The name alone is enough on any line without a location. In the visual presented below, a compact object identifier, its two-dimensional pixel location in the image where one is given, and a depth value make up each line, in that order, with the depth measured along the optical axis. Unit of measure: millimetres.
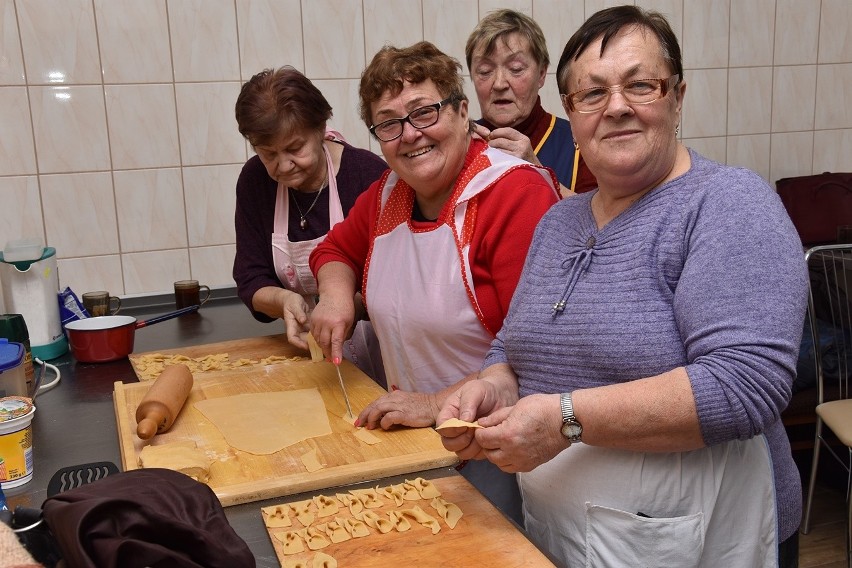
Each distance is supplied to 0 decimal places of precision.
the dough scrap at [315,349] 1924
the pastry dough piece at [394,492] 1239
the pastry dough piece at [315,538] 1112
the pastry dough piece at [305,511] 1188
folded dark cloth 792
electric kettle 2168
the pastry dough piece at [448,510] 1154
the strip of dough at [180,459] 1319
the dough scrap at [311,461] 1364
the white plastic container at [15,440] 1346
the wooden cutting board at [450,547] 1056
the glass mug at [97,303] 2492
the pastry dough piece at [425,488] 1246
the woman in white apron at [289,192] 2004
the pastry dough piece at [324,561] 1057
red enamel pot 2129
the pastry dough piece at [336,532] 1126
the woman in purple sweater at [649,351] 1065
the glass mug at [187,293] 2707
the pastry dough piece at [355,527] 1139
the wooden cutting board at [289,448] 1317
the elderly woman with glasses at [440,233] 1572
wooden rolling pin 1478
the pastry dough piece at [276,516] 1184
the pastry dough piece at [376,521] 1145
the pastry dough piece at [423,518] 1141
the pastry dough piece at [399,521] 1147
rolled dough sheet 1492
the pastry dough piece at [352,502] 1214
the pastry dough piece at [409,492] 1244
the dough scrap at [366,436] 1470
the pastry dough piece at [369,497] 1227
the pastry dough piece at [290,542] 1108
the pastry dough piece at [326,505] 1213
